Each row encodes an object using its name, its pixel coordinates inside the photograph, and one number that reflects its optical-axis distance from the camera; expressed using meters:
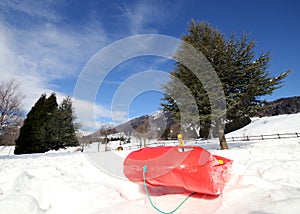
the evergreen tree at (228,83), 8.73
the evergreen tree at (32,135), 16.98
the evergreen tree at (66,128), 19.62
